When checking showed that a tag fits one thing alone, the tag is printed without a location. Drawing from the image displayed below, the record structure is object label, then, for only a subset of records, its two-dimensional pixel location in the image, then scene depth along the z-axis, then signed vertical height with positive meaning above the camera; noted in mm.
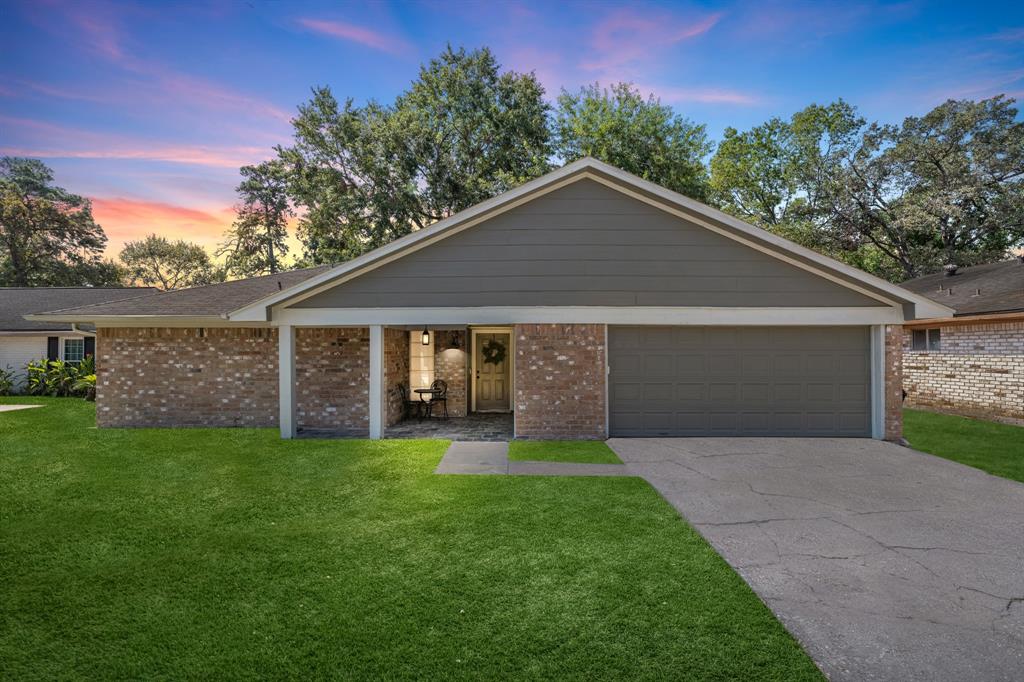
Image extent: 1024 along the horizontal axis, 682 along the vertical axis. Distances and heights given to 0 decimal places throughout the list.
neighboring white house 17828 +155
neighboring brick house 11383 -250
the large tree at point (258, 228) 33969 +8624
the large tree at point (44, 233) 32344 +7910
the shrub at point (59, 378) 16844 -1225
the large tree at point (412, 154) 24688 +10194
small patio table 12042 -1299
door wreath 13414 -245
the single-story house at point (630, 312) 9148 +599
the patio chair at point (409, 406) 12227 -1640
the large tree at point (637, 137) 23875 +10710
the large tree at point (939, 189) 21016 +7319
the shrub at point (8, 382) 17422 -1399
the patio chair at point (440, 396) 12258 -1384
